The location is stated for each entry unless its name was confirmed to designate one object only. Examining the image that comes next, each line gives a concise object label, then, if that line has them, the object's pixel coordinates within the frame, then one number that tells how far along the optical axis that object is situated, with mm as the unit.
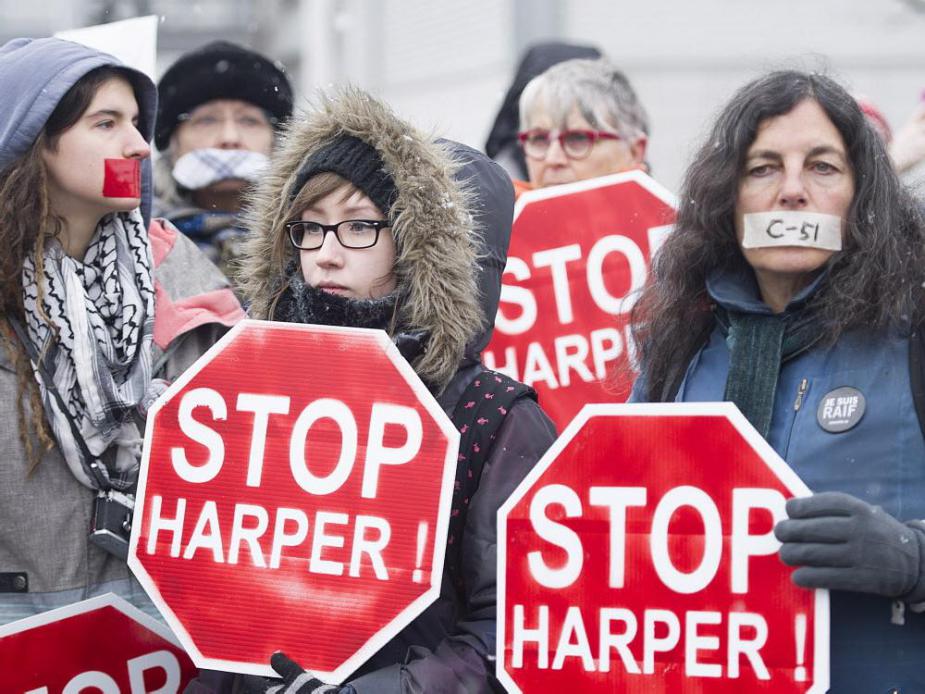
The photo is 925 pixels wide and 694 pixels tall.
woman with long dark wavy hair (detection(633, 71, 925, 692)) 4656
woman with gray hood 5937
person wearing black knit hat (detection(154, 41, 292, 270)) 8937
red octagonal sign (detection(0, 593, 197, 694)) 5441
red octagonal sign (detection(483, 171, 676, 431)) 6930
